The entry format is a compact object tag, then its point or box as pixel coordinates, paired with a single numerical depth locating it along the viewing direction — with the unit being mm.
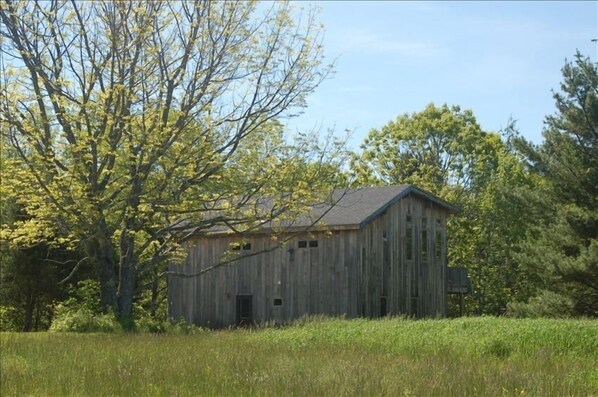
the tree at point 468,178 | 55344
